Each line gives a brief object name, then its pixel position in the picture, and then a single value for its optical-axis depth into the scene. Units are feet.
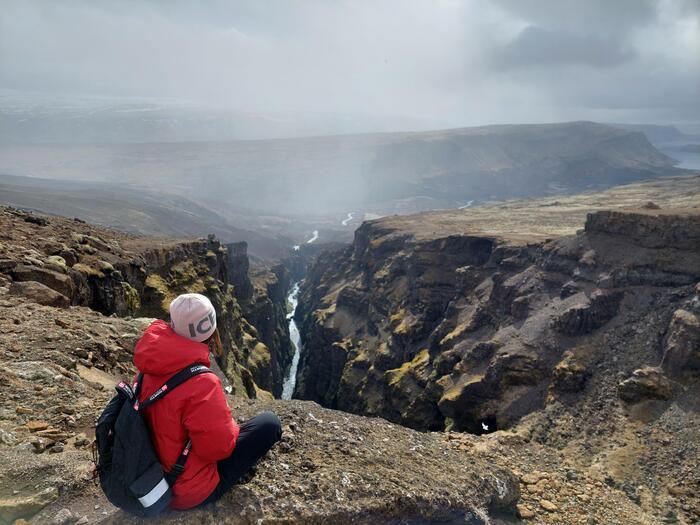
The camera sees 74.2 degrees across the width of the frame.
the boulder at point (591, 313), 124.88
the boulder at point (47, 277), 59.93
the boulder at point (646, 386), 96.58
